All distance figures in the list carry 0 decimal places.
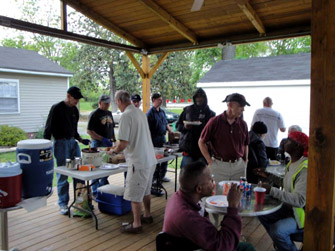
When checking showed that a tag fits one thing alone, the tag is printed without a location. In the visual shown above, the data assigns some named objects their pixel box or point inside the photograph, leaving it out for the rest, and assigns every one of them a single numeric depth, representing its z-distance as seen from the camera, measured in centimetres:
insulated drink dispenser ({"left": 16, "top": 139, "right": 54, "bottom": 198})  201
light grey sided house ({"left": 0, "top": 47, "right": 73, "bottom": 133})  1020
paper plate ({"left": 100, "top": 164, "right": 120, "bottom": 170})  338
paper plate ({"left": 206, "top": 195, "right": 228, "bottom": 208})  208
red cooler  185
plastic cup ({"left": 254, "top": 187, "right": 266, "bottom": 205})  221
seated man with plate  147
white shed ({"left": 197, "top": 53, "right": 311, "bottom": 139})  1022
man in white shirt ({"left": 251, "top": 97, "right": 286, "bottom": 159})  505
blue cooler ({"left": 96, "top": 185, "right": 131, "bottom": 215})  390
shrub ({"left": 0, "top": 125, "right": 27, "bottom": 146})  916
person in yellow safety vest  223
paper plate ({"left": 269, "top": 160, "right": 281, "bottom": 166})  383
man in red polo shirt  308
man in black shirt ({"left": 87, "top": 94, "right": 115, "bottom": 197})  443
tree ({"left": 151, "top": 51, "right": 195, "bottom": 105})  1853
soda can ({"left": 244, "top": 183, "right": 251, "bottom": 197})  238
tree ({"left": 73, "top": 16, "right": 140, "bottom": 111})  1892
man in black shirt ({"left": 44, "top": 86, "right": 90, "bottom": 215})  370
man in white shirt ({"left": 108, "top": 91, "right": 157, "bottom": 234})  309
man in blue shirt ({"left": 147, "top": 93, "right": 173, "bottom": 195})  485
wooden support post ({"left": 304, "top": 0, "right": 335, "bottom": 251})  172
